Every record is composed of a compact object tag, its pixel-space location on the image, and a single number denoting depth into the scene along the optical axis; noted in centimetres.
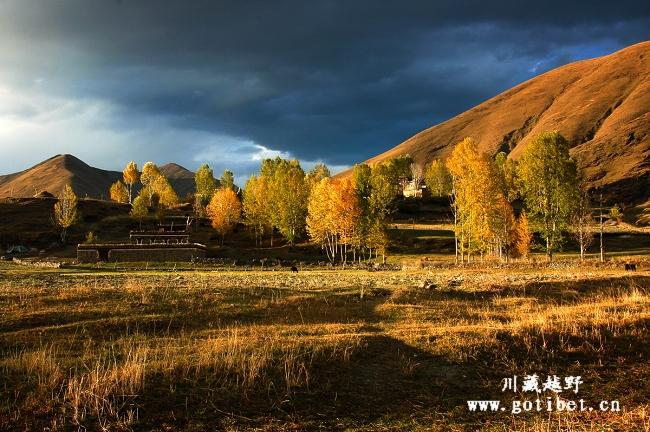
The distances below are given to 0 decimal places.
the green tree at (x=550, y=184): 5712
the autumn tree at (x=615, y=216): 9847
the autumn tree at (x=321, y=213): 7106
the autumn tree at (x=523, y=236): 6141
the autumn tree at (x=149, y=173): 15062
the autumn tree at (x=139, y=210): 10469
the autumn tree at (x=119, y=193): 15488
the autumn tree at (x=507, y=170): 5666
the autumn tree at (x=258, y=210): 9244
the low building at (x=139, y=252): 6806
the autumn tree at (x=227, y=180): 14212
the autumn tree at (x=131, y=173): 15725
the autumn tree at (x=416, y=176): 16250
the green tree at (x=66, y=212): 9644
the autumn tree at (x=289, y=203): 8869
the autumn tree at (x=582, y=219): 5834
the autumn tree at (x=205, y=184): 13025
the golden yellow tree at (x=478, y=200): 5478
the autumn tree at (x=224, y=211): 9306
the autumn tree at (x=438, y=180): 14225
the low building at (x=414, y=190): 15668
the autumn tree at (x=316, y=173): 9874
